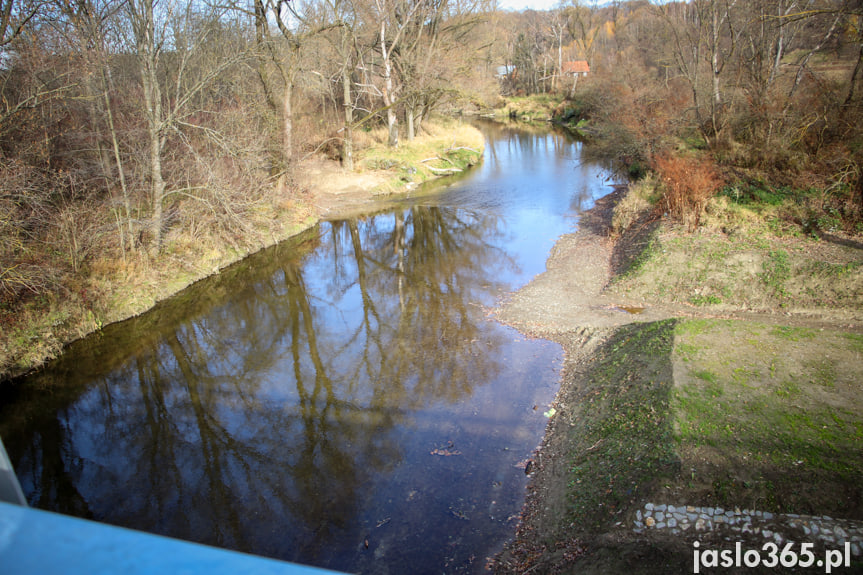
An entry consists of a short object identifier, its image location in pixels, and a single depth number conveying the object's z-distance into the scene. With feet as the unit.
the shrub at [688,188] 51.96
